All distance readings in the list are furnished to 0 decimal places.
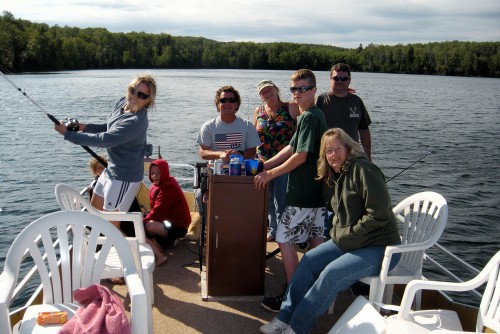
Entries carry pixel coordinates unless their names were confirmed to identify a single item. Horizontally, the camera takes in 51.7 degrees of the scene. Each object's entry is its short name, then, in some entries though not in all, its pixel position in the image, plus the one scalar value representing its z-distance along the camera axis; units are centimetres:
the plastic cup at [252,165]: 317
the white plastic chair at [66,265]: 213
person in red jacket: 389
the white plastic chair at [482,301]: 231
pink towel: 207
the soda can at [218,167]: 317
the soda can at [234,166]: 314
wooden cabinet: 315
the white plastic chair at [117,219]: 287
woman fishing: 310
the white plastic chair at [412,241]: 267
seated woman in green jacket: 263
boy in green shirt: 298
